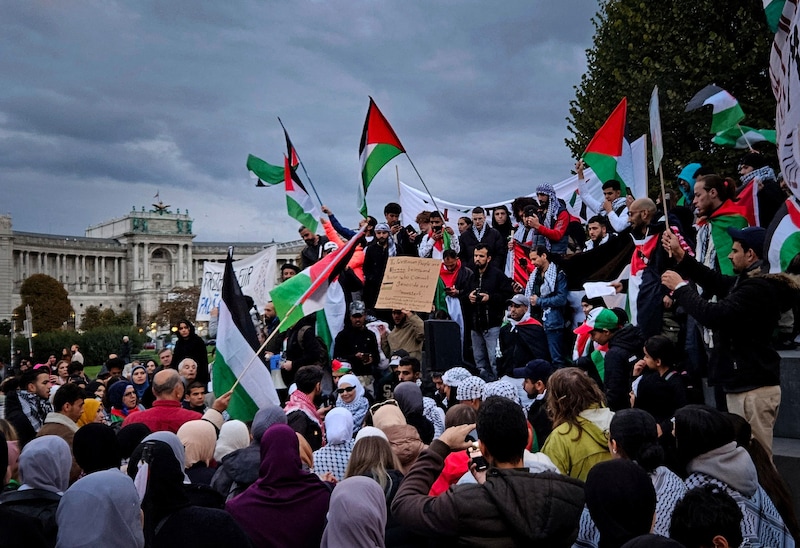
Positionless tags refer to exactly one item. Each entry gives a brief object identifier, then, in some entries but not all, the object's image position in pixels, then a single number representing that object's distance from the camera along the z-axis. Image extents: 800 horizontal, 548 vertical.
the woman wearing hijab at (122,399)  8.54
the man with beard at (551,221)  10.32
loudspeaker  7.16
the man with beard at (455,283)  10.16
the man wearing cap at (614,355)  6.03
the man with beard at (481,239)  11.20
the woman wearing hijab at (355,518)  3.42
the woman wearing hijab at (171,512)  3.25
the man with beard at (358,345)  9.38
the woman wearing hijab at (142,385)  9.93
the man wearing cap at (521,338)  8.69
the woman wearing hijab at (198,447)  4.75
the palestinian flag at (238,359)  6.57
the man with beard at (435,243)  11.57
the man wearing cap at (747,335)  4.62
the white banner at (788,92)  3.42
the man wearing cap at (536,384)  5.68
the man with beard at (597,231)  8.89
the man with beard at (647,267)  7.05
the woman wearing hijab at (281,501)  3.77
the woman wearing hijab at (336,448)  4.84
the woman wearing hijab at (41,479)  3.77
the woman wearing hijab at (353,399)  6.60
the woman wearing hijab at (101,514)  3.27
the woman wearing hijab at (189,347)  10.02
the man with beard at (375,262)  11.30
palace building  114.00
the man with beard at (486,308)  9.75
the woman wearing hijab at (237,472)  4.38
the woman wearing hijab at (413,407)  5.43
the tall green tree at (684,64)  16.67
